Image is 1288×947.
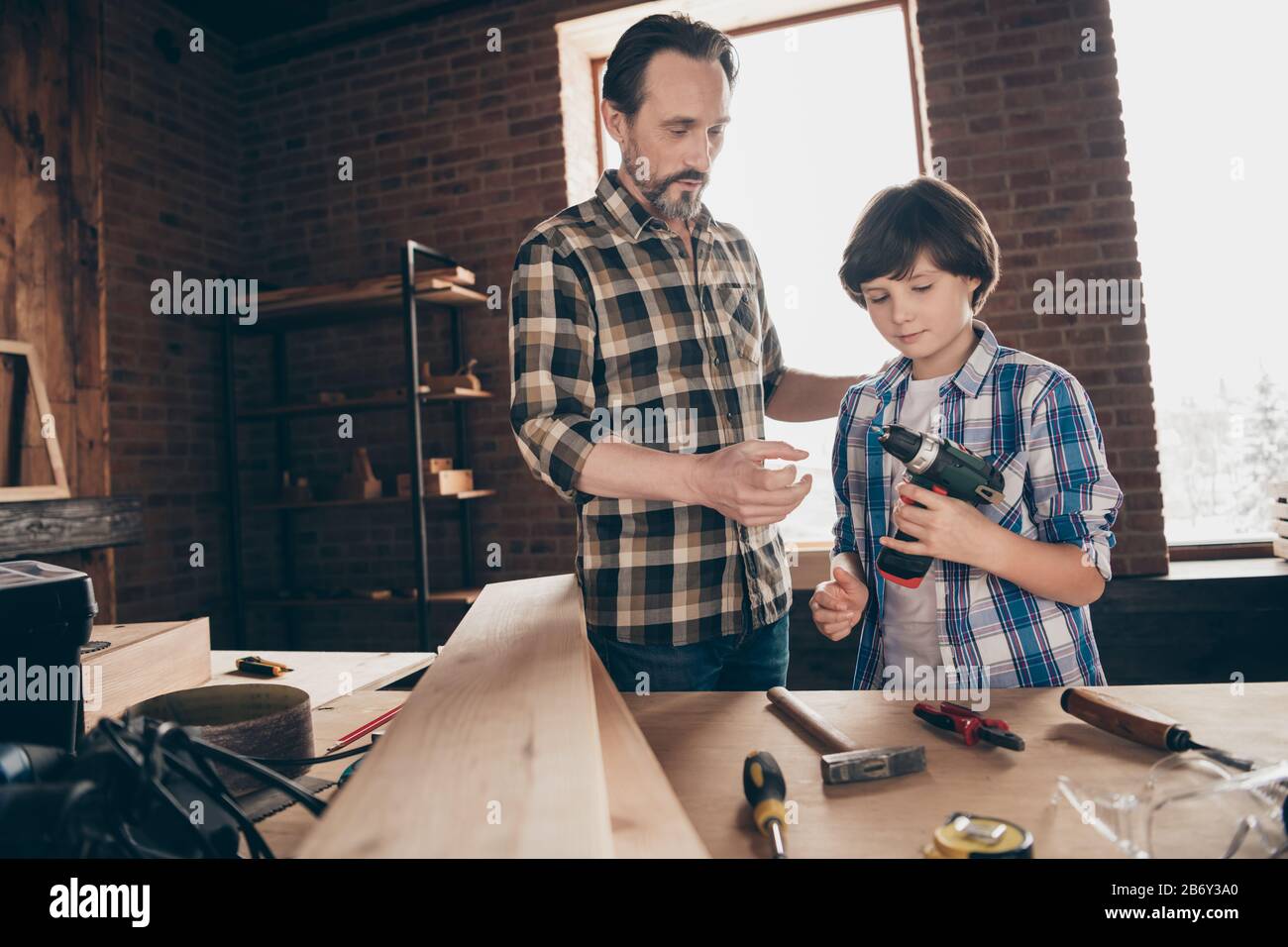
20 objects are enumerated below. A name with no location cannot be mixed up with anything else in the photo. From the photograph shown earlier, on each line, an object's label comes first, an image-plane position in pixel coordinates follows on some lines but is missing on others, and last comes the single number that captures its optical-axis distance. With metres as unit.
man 1.45
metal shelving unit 3.59
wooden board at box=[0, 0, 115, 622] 3.26
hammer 0.83
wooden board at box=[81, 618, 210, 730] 1.26
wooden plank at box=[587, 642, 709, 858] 0.61
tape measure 0.62
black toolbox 0.86
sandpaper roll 0.91
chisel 0.83
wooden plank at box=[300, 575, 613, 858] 0.50
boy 1.23
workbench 0.54
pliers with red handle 0.88
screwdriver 0.72
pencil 1.11
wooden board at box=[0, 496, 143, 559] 2.70
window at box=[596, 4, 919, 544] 3.67
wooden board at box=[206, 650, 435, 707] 1.53
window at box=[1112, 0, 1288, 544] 3.27
